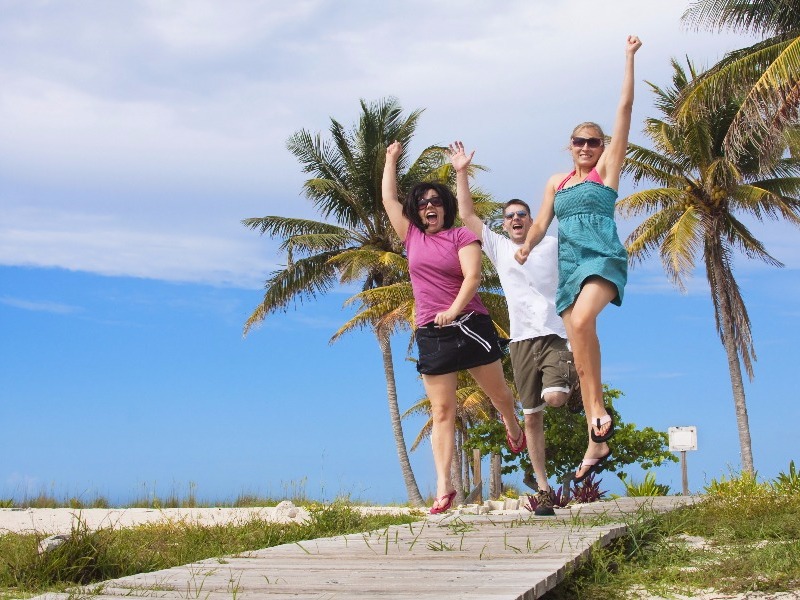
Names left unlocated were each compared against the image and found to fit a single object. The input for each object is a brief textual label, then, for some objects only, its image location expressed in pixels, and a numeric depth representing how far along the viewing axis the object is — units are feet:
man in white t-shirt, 21.86
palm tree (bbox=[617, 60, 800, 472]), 91.56
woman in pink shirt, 21.88
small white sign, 66.90
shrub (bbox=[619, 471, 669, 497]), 45.70
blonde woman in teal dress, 18.33
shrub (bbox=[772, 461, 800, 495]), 25.83
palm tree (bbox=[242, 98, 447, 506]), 96.48
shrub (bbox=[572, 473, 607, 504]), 37.13
